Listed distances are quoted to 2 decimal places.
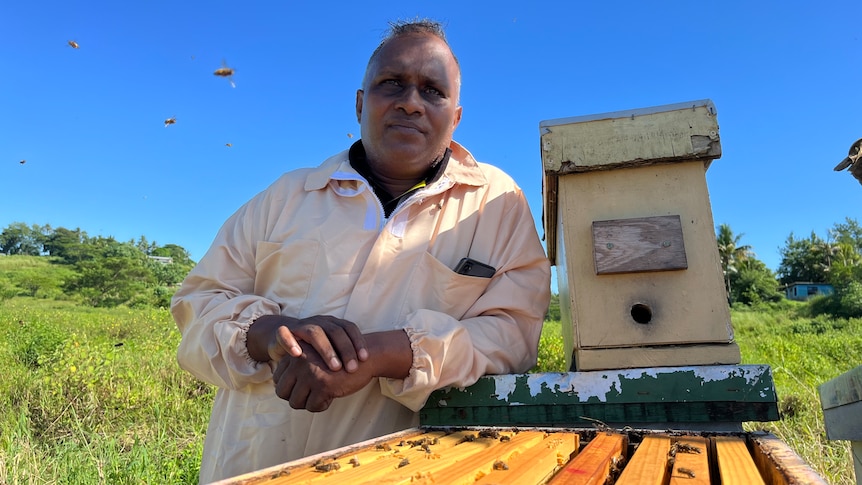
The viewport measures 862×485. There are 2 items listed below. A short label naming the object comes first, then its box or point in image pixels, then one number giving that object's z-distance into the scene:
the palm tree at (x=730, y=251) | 41.66
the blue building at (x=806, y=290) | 42.08
